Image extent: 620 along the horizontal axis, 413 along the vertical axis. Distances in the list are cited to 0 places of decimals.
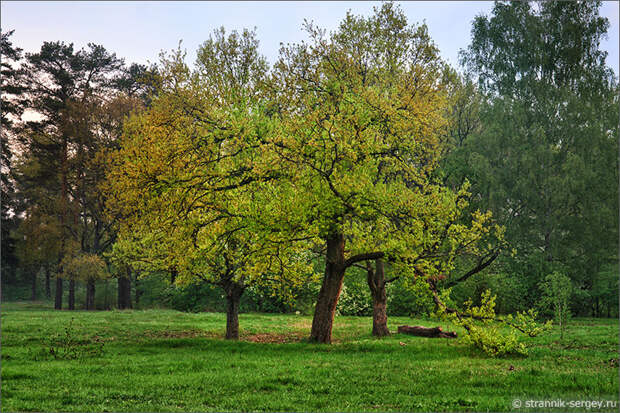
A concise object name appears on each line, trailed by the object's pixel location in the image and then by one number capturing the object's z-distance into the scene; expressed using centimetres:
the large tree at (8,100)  3978
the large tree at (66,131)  3919
